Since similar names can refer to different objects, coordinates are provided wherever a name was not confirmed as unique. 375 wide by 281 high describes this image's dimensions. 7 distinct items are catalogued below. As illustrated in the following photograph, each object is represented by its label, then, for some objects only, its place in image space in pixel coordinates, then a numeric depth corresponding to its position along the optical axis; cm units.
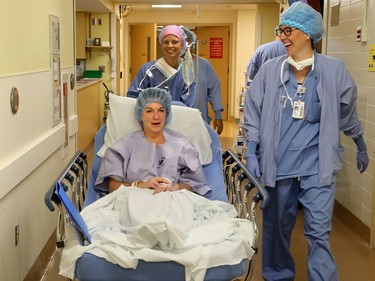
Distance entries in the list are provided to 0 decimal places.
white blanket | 181
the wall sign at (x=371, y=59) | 341
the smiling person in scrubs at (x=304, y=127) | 247
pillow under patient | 285
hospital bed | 182
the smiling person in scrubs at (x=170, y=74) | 354
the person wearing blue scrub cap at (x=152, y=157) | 259
